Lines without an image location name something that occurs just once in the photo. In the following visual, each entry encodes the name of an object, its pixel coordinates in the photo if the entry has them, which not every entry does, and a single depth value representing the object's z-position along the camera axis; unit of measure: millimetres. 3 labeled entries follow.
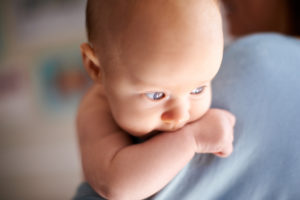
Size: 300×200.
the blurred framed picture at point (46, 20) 1535
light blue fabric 537
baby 394
